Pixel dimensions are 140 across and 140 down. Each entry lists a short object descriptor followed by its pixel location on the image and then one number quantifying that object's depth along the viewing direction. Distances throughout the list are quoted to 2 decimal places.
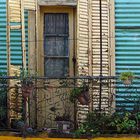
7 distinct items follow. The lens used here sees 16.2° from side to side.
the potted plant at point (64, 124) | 10.23
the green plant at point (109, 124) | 10.03
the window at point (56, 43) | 10.94
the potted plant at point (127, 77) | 9.84
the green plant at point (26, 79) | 9.93
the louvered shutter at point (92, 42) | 10.58
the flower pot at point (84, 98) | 9.93
